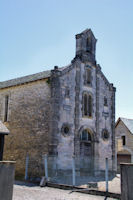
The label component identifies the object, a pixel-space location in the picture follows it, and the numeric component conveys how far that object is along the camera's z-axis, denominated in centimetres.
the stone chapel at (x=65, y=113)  2045
